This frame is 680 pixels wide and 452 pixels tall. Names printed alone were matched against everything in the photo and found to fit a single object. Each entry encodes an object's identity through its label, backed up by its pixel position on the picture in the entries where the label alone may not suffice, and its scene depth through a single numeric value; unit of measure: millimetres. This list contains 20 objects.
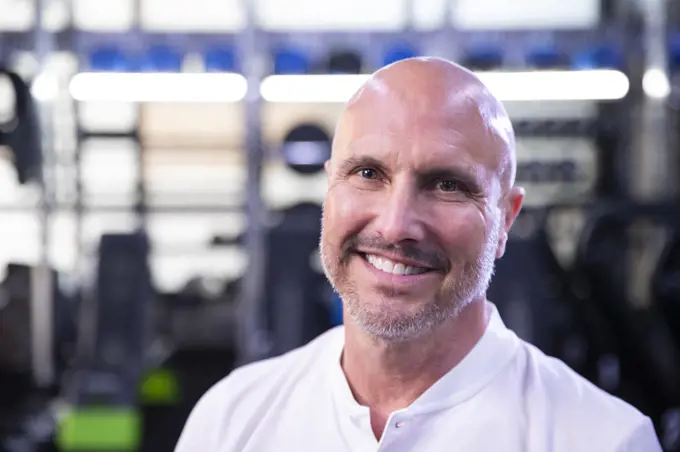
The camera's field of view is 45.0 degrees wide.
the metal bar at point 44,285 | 3886
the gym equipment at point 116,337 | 3371
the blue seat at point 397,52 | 3319
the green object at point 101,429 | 2693
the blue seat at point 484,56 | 3551
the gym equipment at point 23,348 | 4082
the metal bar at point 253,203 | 3656
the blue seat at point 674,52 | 3739
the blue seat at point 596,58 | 3496
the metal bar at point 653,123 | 3621
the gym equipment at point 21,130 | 3535
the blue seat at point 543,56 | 3432
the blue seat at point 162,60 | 3488
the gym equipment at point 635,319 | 3180
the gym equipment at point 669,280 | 3115
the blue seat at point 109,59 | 3568
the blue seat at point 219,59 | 3525
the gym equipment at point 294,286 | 3441
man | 1055
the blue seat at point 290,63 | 3523
